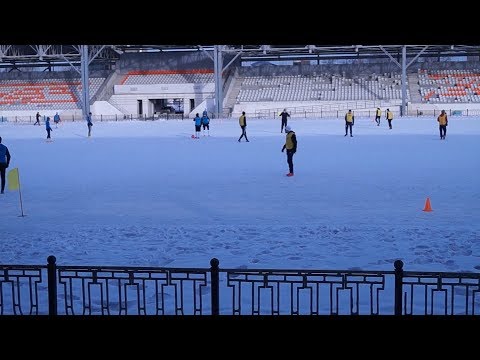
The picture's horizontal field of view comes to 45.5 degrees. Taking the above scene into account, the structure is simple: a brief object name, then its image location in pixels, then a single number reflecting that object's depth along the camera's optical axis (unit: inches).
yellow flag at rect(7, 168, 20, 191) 407.2
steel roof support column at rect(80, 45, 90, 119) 1833.2
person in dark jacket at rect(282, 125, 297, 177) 549.6
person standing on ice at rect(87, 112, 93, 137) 1097.7
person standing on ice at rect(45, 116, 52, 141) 1033.2
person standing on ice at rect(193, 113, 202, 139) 1037.2
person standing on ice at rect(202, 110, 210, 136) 1073.5
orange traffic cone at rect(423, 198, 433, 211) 402.3
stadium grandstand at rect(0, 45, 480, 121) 1877.5
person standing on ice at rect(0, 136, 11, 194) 488.1
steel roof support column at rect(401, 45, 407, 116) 1737.2
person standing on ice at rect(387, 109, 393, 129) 1182.9
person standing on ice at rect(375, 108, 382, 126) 1319.0
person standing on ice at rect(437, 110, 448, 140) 927.7
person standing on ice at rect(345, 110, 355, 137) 1001.7
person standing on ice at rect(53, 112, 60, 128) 1470.8
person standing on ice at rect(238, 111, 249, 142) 954.3
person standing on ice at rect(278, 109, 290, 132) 1096.8
